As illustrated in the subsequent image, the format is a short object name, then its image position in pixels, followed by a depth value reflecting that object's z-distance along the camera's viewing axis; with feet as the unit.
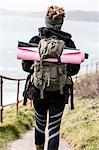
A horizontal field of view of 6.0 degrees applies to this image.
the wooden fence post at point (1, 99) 52.45
